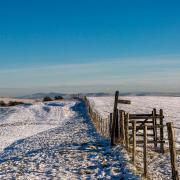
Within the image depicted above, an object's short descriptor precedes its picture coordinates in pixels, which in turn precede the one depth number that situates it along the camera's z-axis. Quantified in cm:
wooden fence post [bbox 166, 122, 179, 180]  1362
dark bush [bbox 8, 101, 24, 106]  10838
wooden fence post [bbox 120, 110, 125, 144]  2411
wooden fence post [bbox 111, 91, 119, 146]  2448
